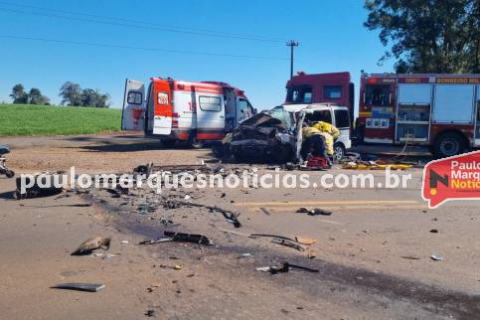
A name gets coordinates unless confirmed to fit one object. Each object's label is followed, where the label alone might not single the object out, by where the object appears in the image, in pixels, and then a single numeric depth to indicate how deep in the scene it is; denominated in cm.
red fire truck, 1647
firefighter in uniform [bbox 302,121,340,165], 1345
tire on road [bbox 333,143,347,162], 1496
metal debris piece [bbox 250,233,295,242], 610
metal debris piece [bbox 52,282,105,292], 419
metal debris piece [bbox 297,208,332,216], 752
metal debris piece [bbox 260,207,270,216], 755
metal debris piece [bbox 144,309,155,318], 371
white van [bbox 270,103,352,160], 1366
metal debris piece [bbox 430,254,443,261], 537
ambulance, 1792
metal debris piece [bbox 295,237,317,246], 587
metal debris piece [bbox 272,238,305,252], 564
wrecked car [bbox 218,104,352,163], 1347
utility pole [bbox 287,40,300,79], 5163
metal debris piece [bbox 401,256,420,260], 539
